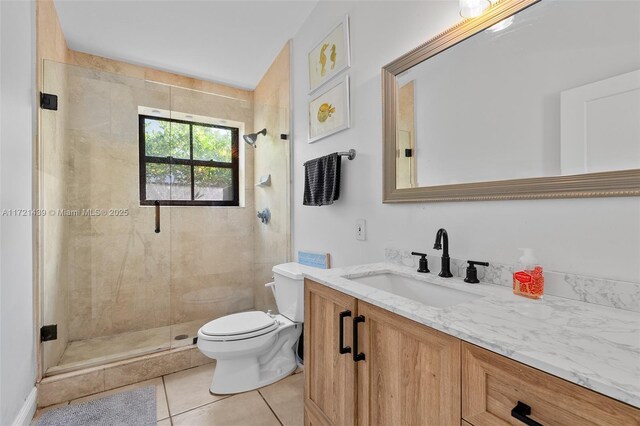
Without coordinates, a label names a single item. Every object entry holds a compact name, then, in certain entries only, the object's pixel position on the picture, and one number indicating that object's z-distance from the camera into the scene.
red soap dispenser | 0.89
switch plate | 1.66
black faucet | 1.15
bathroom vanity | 0.50
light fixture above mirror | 1.07
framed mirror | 0.80
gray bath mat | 1.56
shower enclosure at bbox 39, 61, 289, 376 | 2.12
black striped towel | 1.79
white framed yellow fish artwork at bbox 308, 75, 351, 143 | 1.78
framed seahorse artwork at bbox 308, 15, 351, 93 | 1.78
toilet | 1.76
